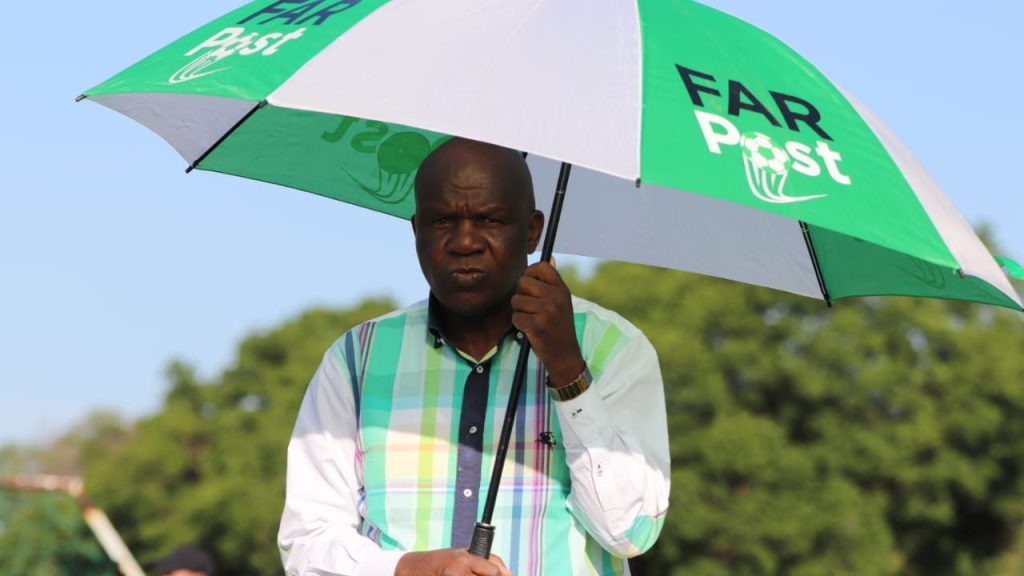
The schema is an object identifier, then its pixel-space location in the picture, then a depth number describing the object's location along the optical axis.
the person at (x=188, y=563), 17.39
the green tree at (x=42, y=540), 35.61
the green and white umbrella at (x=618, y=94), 6.75
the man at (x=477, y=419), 7.33
